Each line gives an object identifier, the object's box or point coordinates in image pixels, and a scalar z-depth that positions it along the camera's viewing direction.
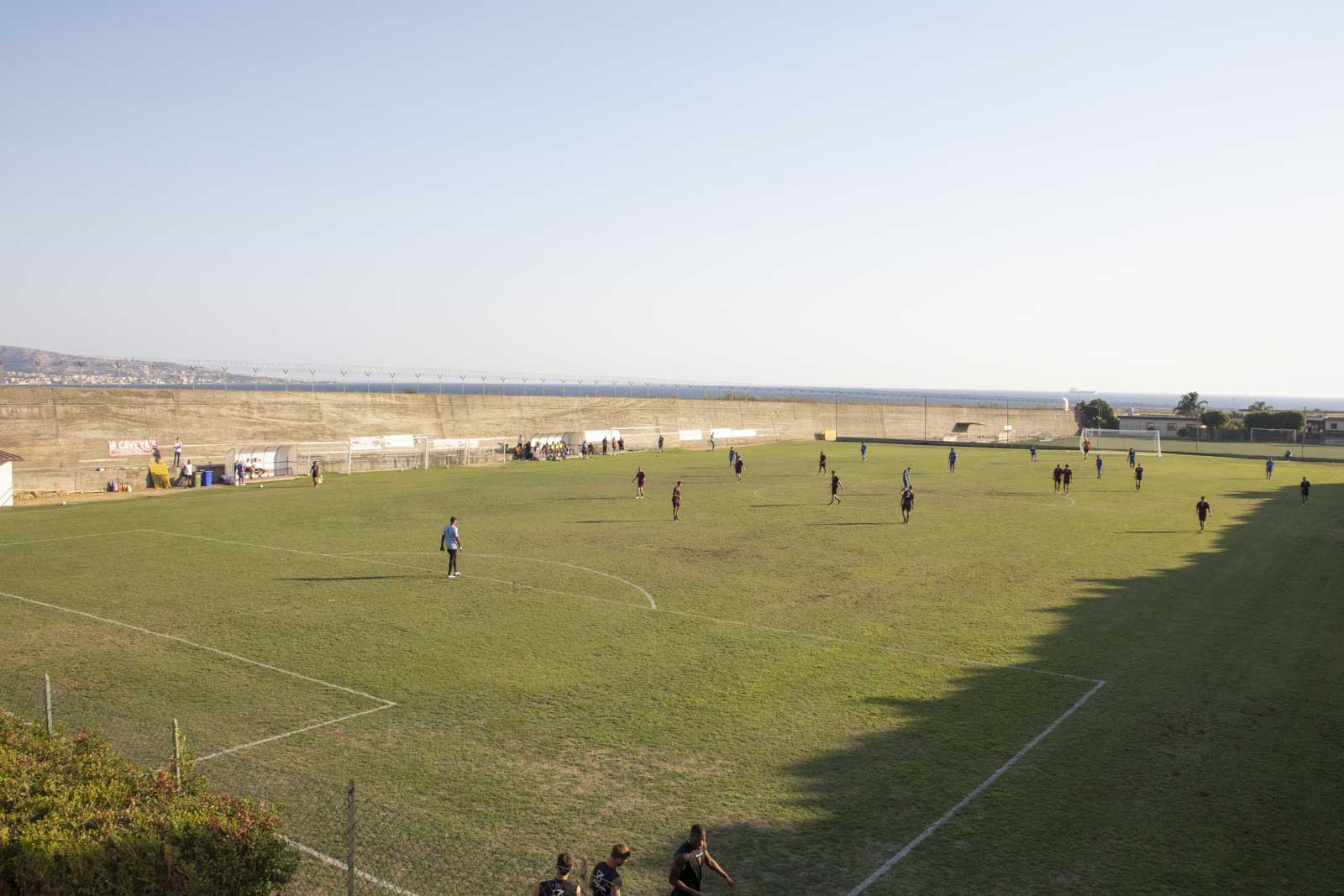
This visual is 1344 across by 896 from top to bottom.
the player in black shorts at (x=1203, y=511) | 32.38
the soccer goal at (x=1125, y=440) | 78.38
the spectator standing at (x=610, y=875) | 7.99
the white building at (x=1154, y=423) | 98.06
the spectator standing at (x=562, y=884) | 7.67
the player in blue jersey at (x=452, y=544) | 24.20
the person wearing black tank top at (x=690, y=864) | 8.38
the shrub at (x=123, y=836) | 7.55
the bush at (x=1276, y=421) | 94.50
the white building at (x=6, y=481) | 39.31
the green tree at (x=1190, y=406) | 127.75
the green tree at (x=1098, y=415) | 105.62
